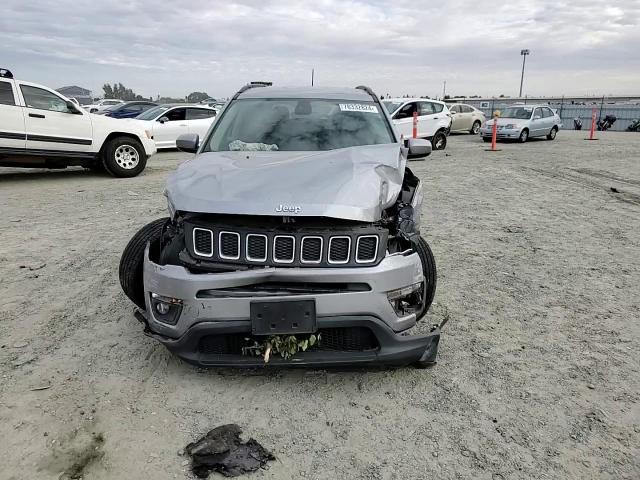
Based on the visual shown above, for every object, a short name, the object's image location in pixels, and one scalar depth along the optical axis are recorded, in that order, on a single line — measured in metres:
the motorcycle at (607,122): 27.09
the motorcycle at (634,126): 25.50
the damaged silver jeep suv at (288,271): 2.49
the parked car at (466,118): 21.62
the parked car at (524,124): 18.19
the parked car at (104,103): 26.93
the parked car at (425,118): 15.31
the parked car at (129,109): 17.09
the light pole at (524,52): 48.78
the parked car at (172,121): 13.62
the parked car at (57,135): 8.42
